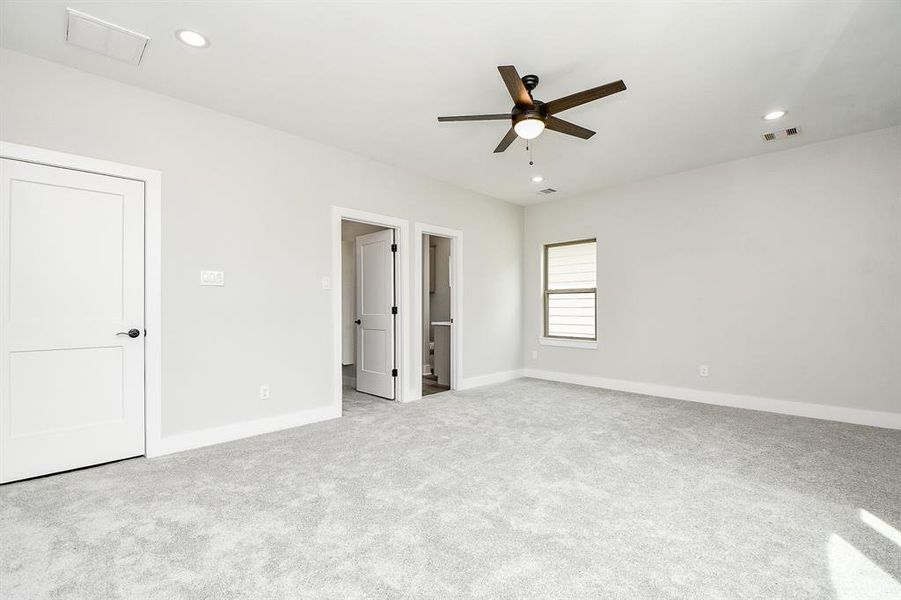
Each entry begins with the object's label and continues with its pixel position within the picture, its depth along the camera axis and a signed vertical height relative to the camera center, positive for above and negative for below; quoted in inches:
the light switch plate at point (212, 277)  131.3 +8.7
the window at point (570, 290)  234.8 +7.8
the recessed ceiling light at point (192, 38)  96.3 +63.6
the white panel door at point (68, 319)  103.1 -3.7
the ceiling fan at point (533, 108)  95.9 +50.3
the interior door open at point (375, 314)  193.9 -5.1
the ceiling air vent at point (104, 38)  92.3 +63.3
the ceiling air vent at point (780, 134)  150.3 +62.7
